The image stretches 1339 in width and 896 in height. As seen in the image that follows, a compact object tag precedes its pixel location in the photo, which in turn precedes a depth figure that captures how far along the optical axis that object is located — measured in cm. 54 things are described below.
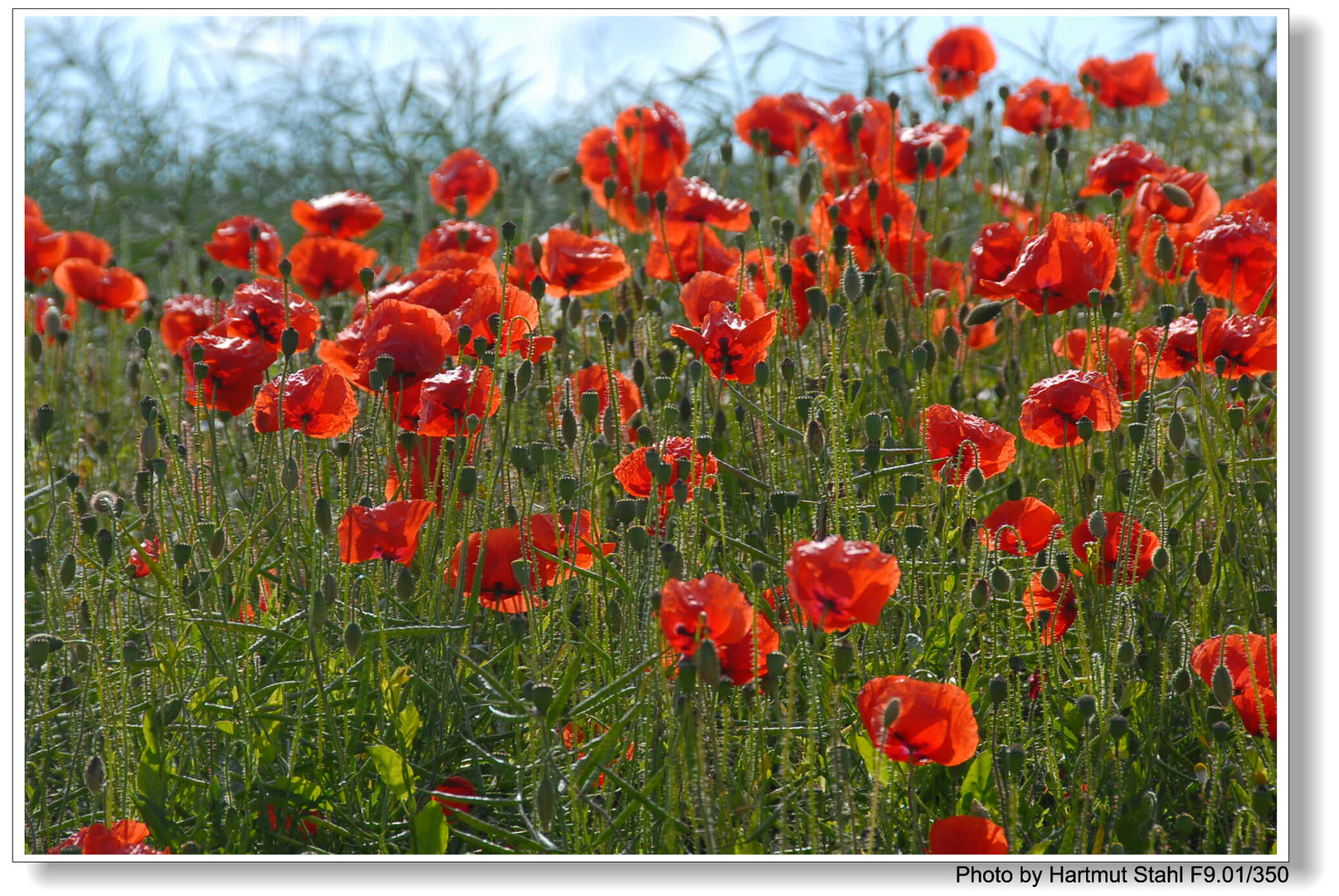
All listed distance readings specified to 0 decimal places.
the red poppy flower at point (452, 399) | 444
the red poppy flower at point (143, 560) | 456
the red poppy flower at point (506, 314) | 453
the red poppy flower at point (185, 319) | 479
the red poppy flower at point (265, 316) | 457
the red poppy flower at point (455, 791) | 441
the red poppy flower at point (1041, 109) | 514
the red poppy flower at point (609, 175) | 503
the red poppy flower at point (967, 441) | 447
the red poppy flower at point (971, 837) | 429
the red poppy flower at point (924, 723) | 426
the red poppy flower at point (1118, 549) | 446
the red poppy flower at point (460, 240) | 486
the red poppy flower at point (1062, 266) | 456
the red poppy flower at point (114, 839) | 432
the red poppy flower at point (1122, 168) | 489
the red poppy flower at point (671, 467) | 444
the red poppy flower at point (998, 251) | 470
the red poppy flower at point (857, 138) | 499
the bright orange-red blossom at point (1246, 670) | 438
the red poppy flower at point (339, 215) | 490
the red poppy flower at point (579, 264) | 469
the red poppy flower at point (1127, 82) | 514
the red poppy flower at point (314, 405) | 447
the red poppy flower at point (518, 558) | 445
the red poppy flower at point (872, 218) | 480
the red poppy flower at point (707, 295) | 462
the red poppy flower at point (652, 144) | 502
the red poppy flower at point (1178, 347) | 457
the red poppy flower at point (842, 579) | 424
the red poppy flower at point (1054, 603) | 445
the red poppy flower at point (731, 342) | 446
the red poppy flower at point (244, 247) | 493
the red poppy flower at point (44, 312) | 508
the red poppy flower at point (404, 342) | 446
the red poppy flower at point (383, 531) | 442
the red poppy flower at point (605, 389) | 461
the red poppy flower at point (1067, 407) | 448
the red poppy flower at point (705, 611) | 425
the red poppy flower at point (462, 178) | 506
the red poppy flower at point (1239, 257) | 463
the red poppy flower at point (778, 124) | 506
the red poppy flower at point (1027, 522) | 449
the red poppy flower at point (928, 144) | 496
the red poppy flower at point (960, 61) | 514
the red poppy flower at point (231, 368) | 453
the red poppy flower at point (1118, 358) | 461
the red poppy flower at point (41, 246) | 507
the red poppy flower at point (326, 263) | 481
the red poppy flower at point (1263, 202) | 476
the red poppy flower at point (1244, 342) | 454
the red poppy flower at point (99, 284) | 500
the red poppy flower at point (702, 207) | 485
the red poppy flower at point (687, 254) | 484
